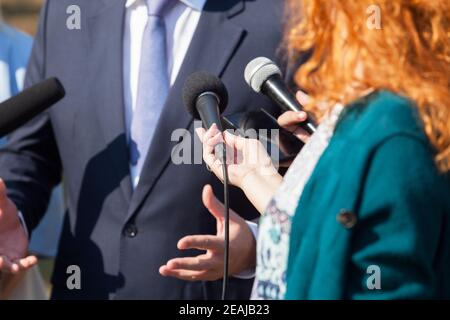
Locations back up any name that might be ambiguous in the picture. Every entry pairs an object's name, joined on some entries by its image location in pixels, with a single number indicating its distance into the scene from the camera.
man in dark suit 5.08
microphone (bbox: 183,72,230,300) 4.06
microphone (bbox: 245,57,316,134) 4.20
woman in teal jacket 3.13
